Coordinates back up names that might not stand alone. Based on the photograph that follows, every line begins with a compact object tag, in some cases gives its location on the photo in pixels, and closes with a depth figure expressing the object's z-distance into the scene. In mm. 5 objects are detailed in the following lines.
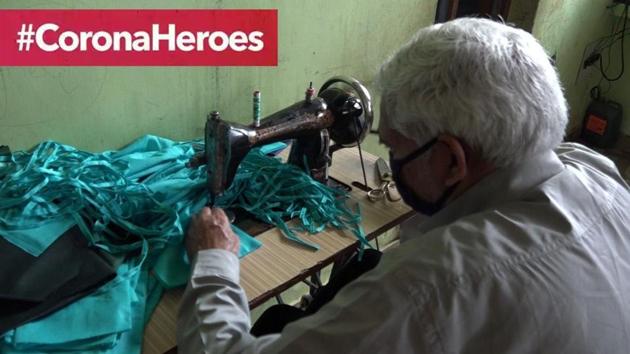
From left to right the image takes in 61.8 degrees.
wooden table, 913
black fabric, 840
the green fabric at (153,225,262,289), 988
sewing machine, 1104
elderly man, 660
